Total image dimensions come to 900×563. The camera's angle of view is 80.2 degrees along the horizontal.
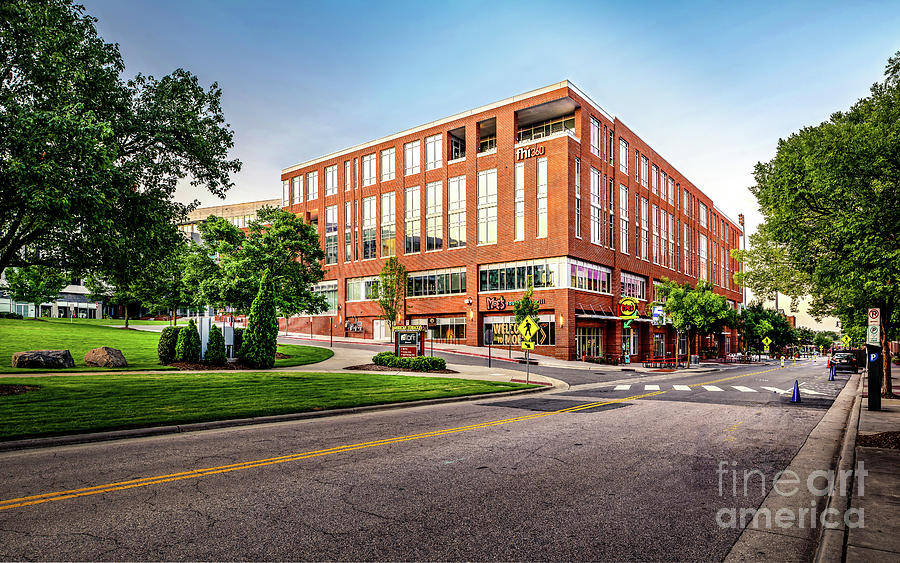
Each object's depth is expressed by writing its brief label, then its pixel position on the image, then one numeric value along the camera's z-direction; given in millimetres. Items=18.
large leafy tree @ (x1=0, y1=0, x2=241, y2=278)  12484
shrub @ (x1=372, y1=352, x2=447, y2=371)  28922
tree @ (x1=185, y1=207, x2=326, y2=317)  36250
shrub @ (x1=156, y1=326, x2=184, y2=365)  25417
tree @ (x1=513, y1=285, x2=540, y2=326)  43031
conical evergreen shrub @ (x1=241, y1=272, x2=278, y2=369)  26328
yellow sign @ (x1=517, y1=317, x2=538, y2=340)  25000
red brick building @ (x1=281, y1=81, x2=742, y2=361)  50406
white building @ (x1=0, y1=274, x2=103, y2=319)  88250
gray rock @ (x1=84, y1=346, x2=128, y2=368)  23391
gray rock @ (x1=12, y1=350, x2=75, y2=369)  21609
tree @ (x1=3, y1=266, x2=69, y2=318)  58531
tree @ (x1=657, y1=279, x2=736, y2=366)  49781
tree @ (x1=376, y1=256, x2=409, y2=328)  40312
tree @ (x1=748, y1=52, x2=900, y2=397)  12914
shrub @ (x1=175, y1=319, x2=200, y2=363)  25609
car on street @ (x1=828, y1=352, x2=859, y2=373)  46375
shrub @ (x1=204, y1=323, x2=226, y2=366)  25469
